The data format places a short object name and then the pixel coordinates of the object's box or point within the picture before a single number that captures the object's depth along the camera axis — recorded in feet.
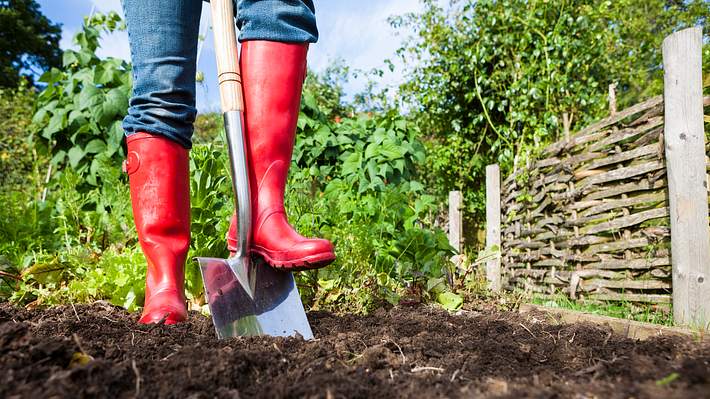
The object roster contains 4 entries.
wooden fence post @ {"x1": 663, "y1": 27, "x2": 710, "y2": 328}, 8.38
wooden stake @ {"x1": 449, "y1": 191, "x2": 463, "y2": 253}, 19.24
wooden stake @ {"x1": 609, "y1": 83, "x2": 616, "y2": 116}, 14.83
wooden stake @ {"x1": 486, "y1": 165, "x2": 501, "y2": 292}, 17.98
